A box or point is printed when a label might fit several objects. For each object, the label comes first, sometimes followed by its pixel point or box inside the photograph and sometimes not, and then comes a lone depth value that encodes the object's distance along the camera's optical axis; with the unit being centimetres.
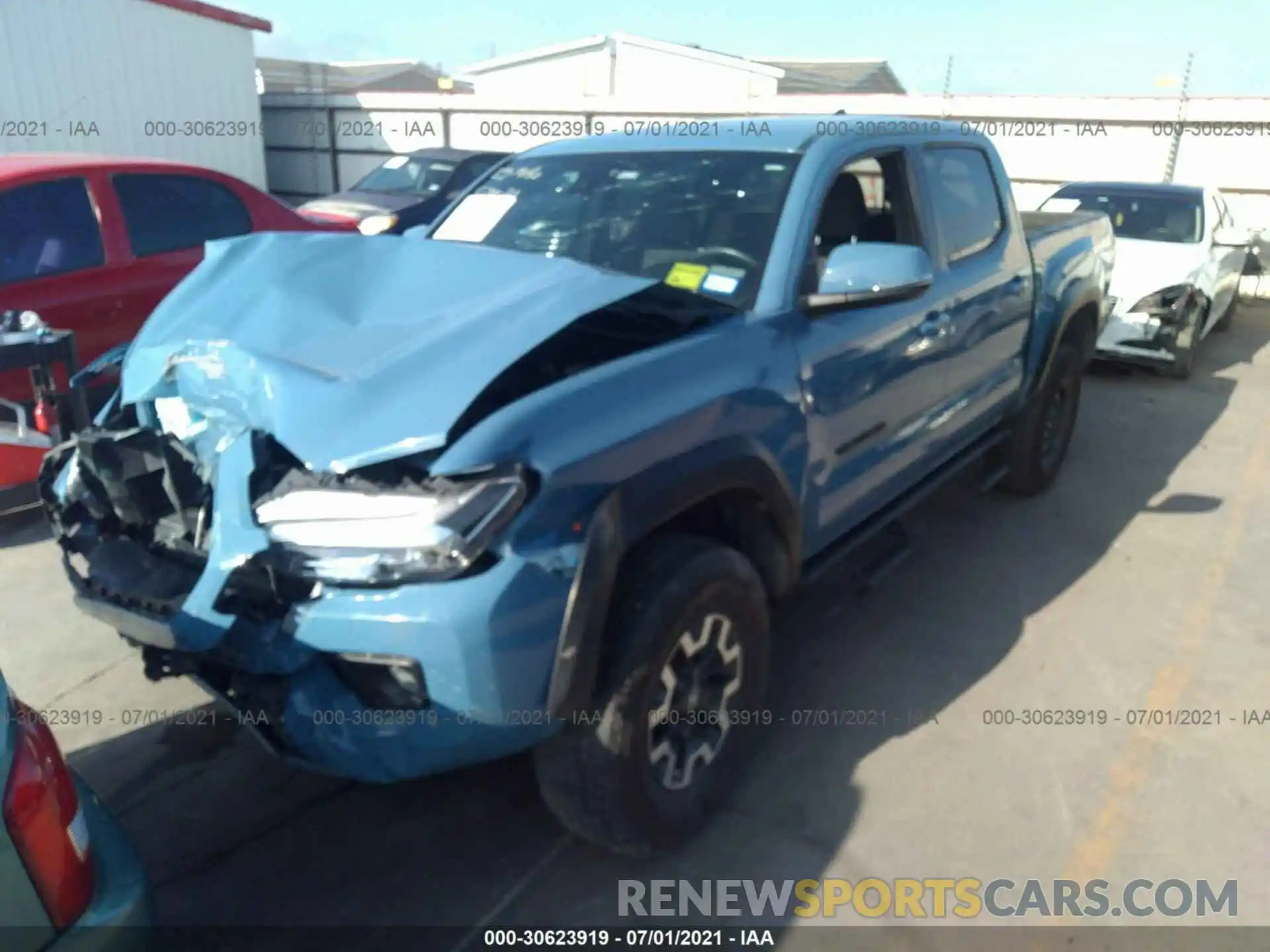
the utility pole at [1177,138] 1203
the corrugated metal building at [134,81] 1215
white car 781
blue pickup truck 204
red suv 478
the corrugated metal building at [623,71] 2336
